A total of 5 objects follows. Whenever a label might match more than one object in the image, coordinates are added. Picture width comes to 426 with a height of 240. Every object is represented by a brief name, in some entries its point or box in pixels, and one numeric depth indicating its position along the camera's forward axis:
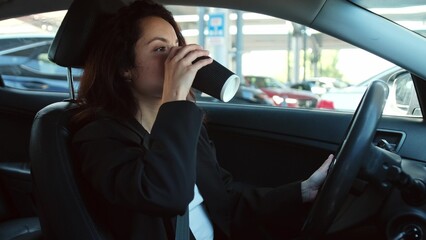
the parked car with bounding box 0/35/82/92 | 3.82
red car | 4.09
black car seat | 1.22
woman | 1.12
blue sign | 5.07
